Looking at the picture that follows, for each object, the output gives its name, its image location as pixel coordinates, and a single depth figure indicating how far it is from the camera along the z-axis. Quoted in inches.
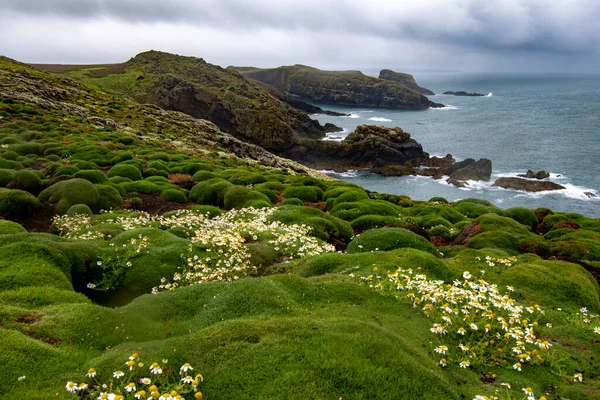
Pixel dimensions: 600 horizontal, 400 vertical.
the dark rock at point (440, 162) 4077.0
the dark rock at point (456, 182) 3452.5
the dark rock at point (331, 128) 6127.0
